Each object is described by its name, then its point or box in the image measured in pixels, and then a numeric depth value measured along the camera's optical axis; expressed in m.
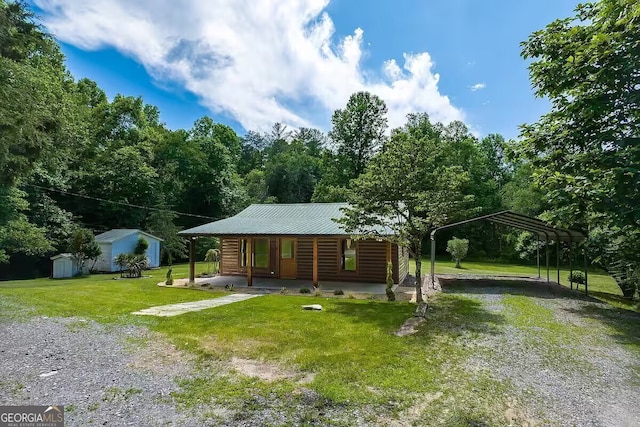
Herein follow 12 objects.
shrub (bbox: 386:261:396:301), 11.05
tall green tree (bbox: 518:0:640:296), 7.18
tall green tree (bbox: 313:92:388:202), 36.91
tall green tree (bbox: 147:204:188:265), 27.28
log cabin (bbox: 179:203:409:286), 13.49
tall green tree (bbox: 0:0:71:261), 8.88
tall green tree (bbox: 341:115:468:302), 9.73
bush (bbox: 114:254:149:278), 18.44
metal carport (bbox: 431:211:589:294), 13.09
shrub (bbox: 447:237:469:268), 25.56
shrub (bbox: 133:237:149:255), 23.31
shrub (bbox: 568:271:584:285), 14.32
